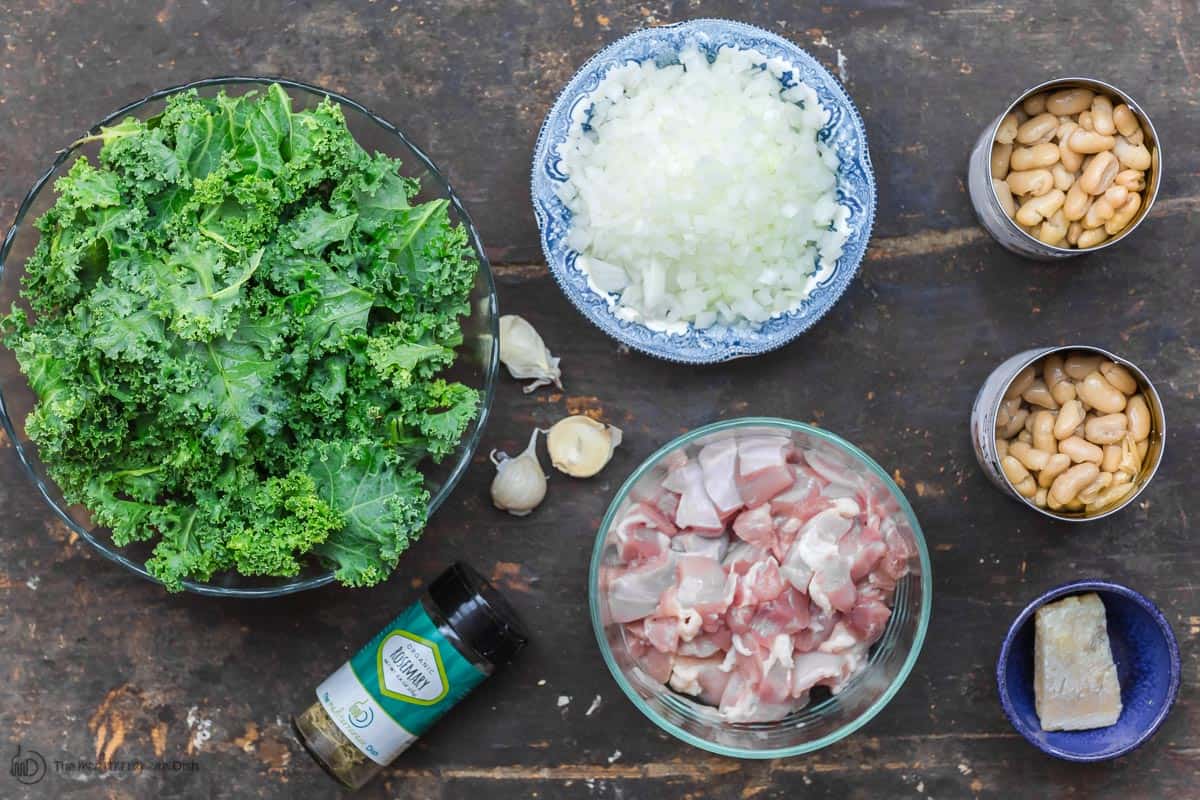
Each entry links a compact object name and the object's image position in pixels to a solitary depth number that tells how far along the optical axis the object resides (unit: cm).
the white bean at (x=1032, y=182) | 94
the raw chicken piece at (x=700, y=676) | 93
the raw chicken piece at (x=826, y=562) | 91
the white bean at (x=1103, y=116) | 94
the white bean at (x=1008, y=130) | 95
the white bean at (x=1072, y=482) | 94
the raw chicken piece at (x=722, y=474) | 93
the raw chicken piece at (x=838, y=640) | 92
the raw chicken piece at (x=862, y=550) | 91
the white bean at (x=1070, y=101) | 95
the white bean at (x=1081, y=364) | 95
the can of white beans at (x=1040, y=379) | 94
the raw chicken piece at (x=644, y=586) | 92
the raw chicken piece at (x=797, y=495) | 93
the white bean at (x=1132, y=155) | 94
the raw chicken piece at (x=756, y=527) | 92
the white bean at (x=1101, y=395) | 94
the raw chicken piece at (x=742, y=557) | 92
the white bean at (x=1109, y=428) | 94
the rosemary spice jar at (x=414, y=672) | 93
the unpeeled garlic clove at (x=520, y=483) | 96
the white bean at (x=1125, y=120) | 94
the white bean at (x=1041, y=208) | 94
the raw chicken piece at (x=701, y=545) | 93
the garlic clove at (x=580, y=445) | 96
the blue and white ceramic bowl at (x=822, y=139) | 94
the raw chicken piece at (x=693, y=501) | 93
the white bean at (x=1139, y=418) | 94
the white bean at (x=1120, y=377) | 95
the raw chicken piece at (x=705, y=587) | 91
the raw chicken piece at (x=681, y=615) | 91
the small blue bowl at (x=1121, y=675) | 94
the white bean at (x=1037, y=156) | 94
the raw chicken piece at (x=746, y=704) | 92
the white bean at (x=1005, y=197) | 94
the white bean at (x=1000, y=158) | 95
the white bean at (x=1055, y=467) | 94
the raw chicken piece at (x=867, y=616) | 92
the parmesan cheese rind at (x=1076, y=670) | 94
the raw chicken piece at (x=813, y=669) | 92
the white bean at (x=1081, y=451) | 94
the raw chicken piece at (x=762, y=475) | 93
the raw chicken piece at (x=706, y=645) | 92
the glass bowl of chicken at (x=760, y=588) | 91
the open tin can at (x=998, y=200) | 93
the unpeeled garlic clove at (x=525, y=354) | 96
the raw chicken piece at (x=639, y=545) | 93
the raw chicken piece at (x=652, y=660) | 93
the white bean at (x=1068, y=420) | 94
